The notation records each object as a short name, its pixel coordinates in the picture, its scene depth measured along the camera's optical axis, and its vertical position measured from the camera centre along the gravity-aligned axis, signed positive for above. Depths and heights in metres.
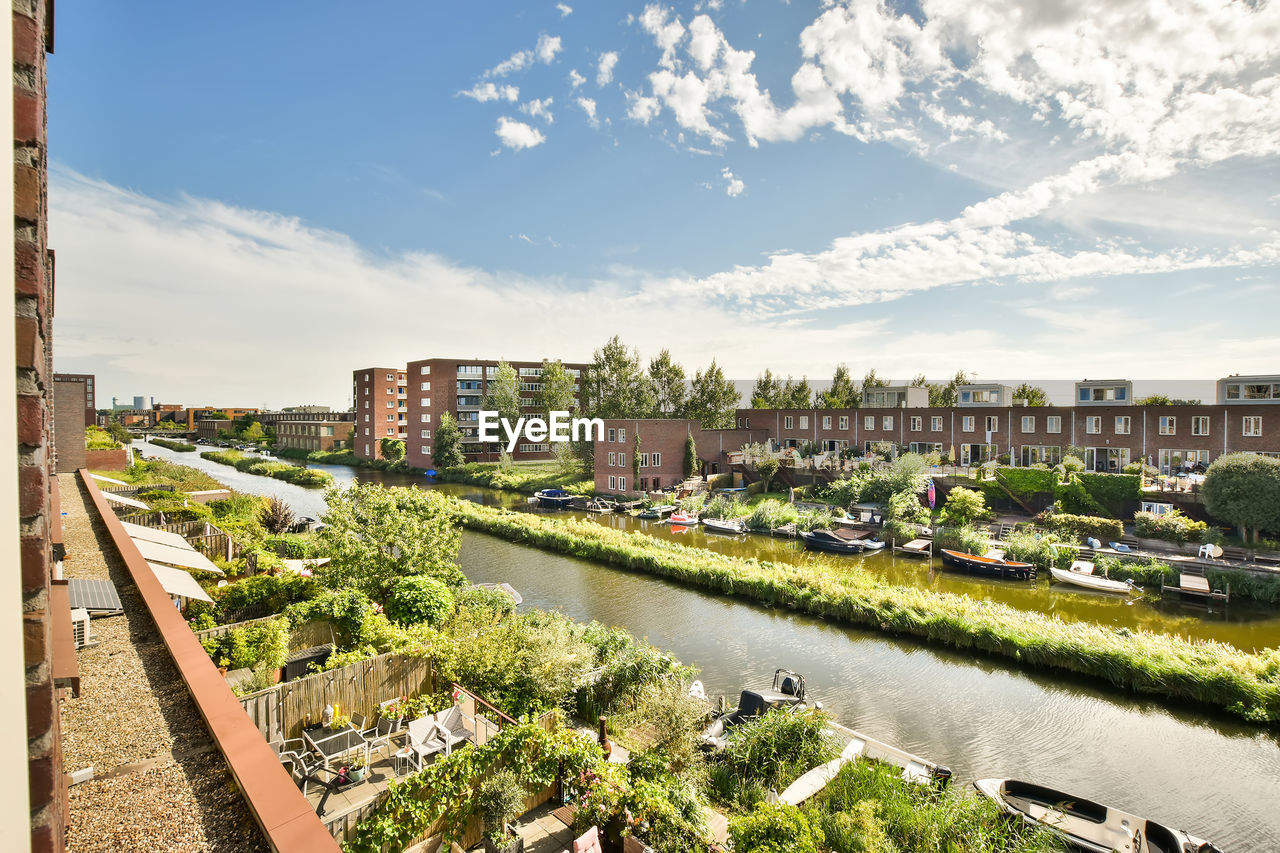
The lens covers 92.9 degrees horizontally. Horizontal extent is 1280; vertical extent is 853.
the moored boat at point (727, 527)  29.97 -5.38
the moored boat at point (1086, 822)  8.20 -5.68
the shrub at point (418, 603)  13.40 -4.15
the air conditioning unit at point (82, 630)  6.03 -2.14
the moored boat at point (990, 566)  22.44 -5.49
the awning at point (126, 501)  18.78 -2.71
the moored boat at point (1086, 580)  20.58 -5.52
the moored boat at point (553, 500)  39.53 -5.32
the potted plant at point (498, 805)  6.93 -4.42
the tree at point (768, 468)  37.41 -3.04
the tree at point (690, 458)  40.34 -2.63
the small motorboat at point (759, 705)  10.39 -5.46
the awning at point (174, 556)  9.77 -2.36
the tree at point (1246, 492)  22.64 -2.69
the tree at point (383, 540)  14.40 -3.02
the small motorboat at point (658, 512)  34.91 -5.37
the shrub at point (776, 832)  6.29 -4.41
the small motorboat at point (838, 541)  26.20 -5.31
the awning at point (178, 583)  8.23 -2.40
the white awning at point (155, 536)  11.11 -2.31
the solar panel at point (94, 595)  6.14 -1.93
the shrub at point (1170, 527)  23.73 -4.23
